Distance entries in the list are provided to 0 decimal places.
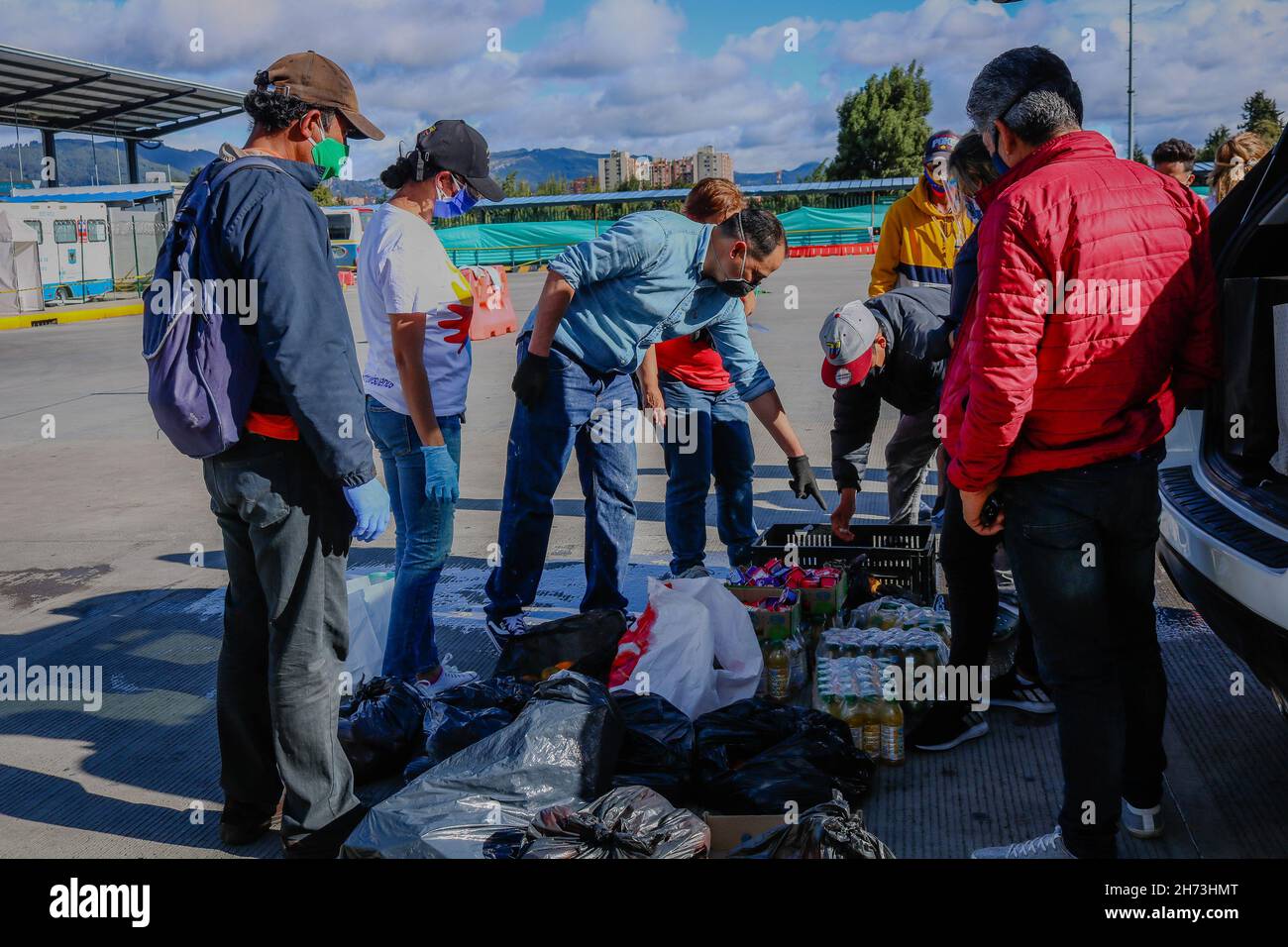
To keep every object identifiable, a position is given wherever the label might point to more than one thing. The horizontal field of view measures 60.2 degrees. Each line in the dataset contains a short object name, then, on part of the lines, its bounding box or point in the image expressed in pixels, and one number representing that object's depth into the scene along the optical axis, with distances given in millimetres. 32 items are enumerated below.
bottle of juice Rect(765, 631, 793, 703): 3977
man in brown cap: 2738
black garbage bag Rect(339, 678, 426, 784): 3477
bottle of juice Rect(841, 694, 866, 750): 3543
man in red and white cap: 3955
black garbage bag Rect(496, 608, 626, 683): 3924
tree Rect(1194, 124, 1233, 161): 46250
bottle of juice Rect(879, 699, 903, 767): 3496
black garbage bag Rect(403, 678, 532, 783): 3369
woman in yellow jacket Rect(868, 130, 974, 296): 5805
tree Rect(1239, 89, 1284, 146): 57744
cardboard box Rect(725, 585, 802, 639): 4031
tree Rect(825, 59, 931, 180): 54688
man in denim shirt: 4184
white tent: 22625
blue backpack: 2732
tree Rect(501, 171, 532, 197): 53688
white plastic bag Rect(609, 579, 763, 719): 3754
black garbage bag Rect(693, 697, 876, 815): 3055
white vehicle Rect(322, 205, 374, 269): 33719
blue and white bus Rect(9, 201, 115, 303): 25453
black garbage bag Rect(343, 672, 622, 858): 2723
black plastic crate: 4512
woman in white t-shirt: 3703
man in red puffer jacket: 2381
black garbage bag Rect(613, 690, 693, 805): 3188
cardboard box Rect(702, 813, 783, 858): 2807
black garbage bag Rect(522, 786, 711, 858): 2535
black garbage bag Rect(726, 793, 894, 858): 2467
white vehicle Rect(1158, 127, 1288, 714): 2535
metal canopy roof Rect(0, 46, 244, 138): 32062
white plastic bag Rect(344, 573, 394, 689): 4090
